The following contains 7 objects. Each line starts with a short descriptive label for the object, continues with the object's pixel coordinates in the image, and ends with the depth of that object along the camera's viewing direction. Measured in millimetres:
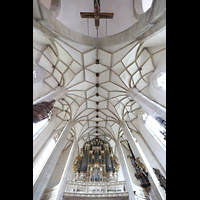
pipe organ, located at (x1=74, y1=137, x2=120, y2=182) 11832
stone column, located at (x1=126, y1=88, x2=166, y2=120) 6788
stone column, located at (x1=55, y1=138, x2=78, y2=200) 7927
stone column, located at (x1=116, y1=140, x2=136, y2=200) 8241
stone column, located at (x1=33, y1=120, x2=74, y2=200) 5793
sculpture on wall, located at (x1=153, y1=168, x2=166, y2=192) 6214
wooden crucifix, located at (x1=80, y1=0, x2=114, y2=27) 6621
